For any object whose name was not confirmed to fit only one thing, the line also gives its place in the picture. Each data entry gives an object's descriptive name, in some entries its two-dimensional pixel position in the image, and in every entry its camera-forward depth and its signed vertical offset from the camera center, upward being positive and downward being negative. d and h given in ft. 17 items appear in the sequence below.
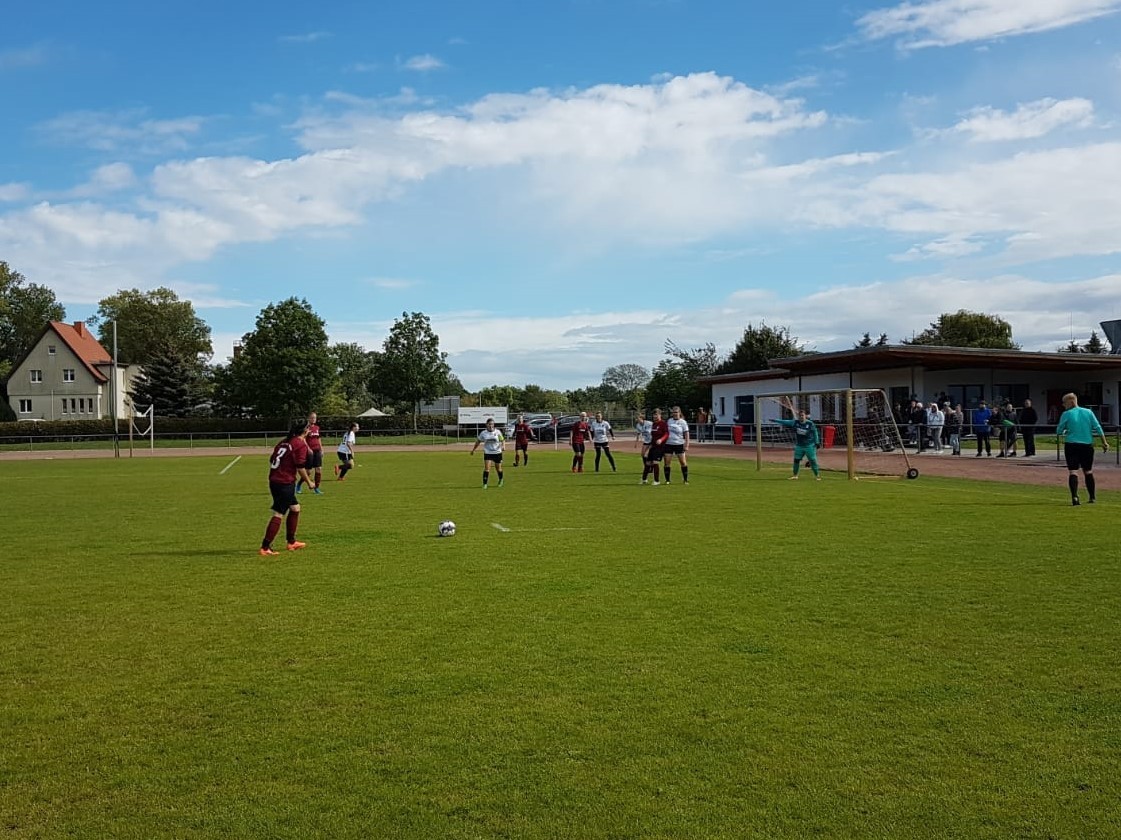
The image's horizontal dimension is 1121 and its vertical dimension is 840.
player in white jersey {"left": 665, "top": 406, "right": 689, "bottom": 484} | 74.18 -1.69
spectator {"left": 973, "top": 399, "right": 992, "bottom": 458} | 102.47 -1.20
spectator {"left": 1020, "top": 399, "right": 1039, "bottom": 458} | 98.27 -1.26
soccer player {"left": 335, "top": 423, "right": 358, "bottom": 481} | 87.76 -2.74
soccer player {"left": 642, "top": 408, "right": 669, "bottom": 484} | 74.69 -1.58
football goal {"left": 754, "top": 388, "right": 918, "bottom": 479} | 83.82 -1.90
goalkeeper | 77.87 -2.09
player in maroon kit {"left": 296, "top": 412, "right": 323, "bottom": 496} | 76.34 -2.14
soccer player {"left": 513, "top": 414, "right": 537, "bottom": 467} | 107.76 -1.57
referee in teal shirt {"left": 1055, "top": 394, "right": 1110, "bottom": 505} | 53.06 -1.57
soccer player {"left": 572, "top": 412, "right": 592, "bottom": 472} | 93.81 -1.83
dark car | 189.78 -1.74
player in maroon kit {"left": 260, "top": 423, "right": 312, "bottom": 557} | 39.65 -1.96
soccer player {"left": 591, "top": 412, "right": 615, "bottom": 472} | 95.35 -1.38
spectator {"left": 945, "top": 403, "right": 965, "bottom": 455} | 107.65 -2.03
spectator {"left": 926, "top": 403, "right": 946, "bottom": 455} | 110.06 -1.05
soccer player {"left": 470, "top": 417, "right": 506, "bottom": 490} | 74.90 -1.85
